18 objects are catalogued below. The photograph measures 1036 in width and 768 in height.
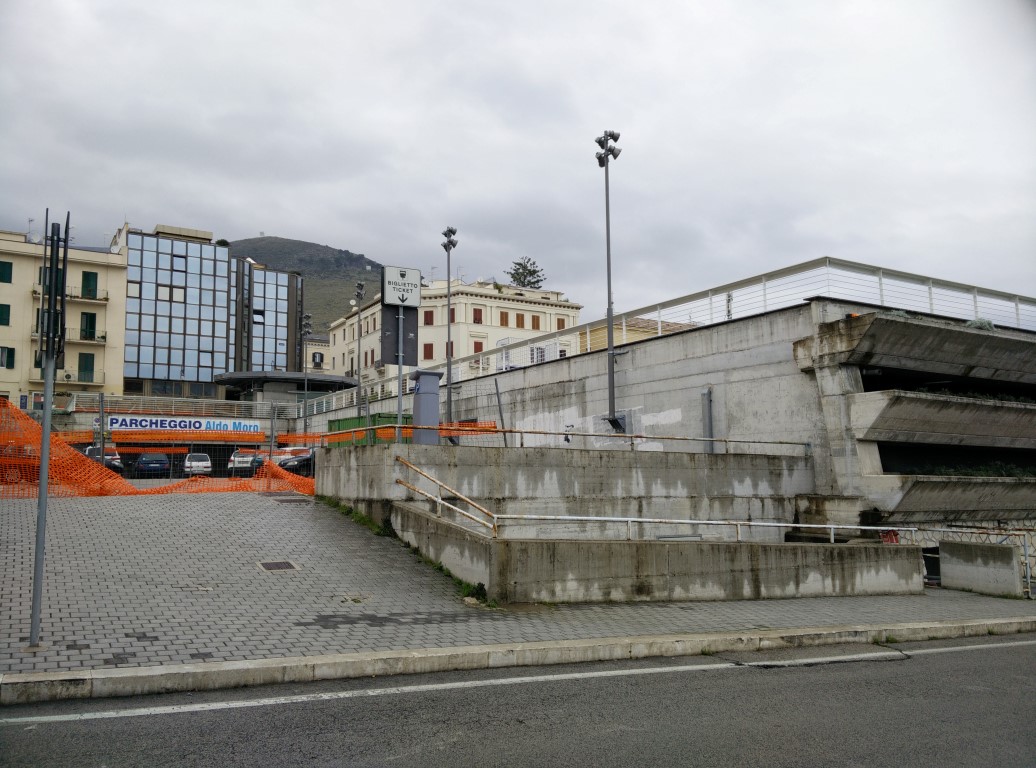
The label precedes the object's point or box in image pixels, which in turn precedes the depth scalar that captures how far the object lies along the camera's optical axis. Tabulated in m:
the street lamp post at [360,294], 41.89
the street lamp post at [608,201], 22.56
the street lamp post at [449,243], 32.22
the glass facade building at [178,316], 79.69
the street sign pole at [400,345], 14.26
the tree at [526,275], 97.19
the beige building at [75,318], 56.22
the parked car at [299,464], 29.98
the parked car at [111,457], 27.16
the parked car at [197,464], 27.97
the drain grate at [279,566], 10.61
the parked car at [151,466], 29.12
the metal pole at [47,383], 6.83
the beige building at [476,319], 68.31
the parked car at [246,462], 28.49
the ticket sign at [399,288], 14.73
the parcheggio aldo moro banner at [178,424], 41.75
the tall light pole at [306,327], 52.78
